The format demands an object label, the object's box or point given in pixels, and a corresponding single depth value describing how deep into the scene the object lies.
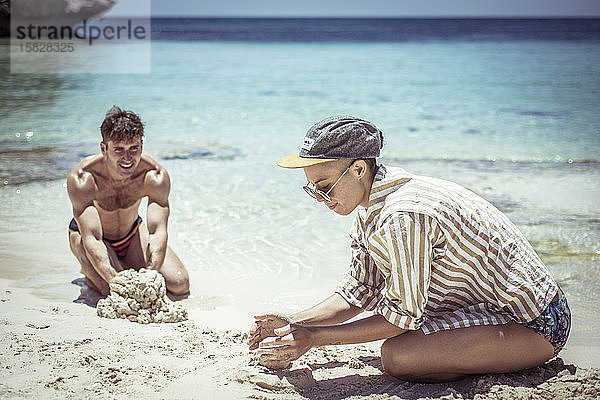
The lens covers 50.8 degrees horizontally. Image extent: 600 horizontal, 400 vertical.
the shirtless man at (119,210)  3.91
